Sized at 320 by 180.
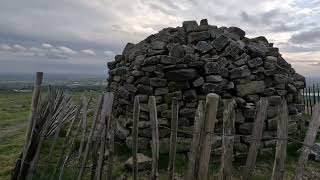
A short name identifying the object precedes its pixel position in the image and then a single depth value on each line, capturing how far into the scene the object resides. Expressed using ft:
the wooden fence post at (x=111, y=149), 9.22
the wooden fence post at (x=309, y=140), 6.72
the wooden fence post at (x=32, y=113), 10.95
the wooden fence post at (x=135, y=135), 8.59
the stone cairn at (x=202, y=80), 14.85
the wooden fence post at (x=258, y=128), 7.10
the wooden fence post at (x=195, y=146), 7.47
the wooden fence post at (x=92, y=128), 9.66
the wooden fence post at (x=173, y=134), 7.95
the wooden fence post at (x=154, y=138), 8.29
